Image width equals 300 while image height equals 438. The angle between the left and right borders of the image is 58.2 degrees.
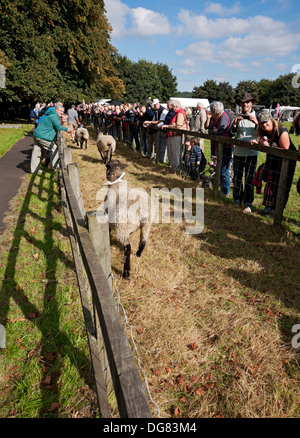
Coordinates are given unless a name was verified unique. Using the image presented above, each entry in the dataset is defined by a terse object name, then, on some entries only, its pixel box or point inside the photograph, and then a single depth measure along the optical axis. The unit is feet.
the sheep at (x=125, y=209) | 12.22
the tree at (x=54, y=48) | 76.69
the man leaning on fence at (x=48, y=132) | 27.03
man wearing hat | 19.39
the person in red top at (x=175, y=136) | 29.68
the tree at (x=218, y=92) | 291.17
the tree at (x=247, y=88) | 277.64
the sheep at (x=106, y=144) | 32.07
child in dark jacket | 26.73
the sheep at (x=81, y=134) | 42.48
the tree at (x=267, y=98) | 274.81
